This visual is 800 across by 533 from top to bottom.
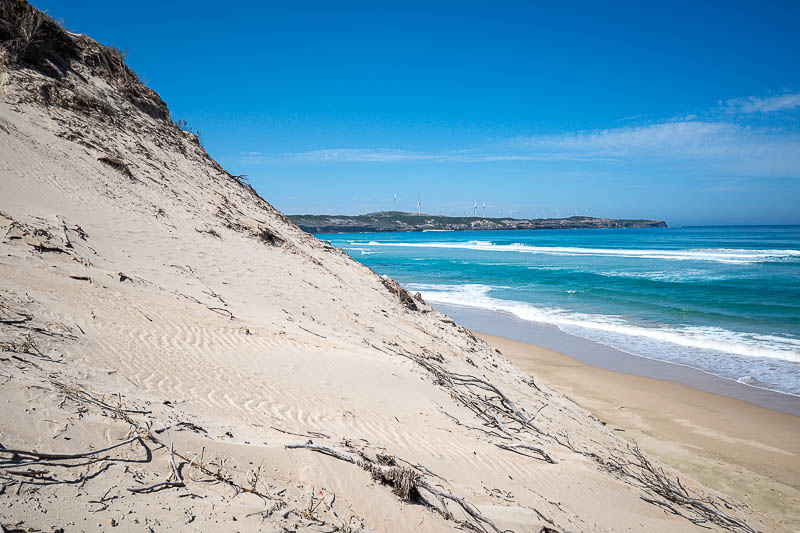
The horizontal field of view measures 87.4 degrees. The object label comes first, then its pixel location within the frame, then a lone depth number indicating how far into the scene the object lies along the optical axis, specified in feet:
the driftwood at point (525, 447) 14.11
